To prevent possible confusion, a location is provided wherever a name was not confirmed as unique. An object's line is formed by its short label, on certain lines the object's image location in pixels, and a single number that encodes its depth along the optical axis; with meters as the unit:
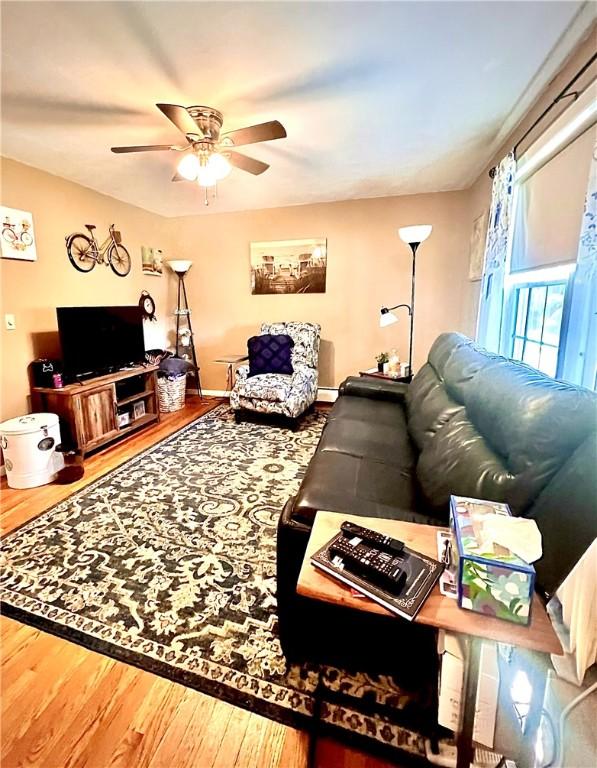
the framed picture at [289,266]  4.17
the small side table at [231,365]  4.01
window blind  1.56
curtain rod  1.45
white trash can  2.44
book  0.78
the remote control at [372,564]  0.82
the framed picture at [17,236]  2.64
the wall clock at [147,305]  4.19
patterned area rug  1.18
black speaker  2.85
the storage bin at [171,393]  4.12
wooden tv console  2.83
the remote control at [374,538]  0.92
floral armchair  3.53
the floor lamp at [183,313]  4.57
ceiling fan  1.88
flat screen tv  2.90
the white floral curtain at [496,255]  2.12
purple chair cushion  3.92
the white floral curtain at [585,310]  1.24
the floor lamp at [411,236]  2.92
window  1.91
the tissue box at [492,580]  0.72
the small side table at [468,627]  0.71
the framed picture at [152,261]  4.19
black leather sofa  0.90
